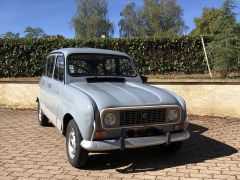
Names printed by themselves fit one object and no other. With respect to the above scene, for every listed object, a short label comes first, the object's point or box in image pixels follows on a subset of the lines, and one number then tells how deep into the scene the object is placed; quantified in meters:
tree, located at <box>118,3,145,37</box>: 40.15
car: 3.06
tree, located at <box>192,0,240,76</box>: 8.38
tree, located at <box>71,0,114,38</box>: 37.10
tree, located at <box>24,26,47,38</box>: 45.98
